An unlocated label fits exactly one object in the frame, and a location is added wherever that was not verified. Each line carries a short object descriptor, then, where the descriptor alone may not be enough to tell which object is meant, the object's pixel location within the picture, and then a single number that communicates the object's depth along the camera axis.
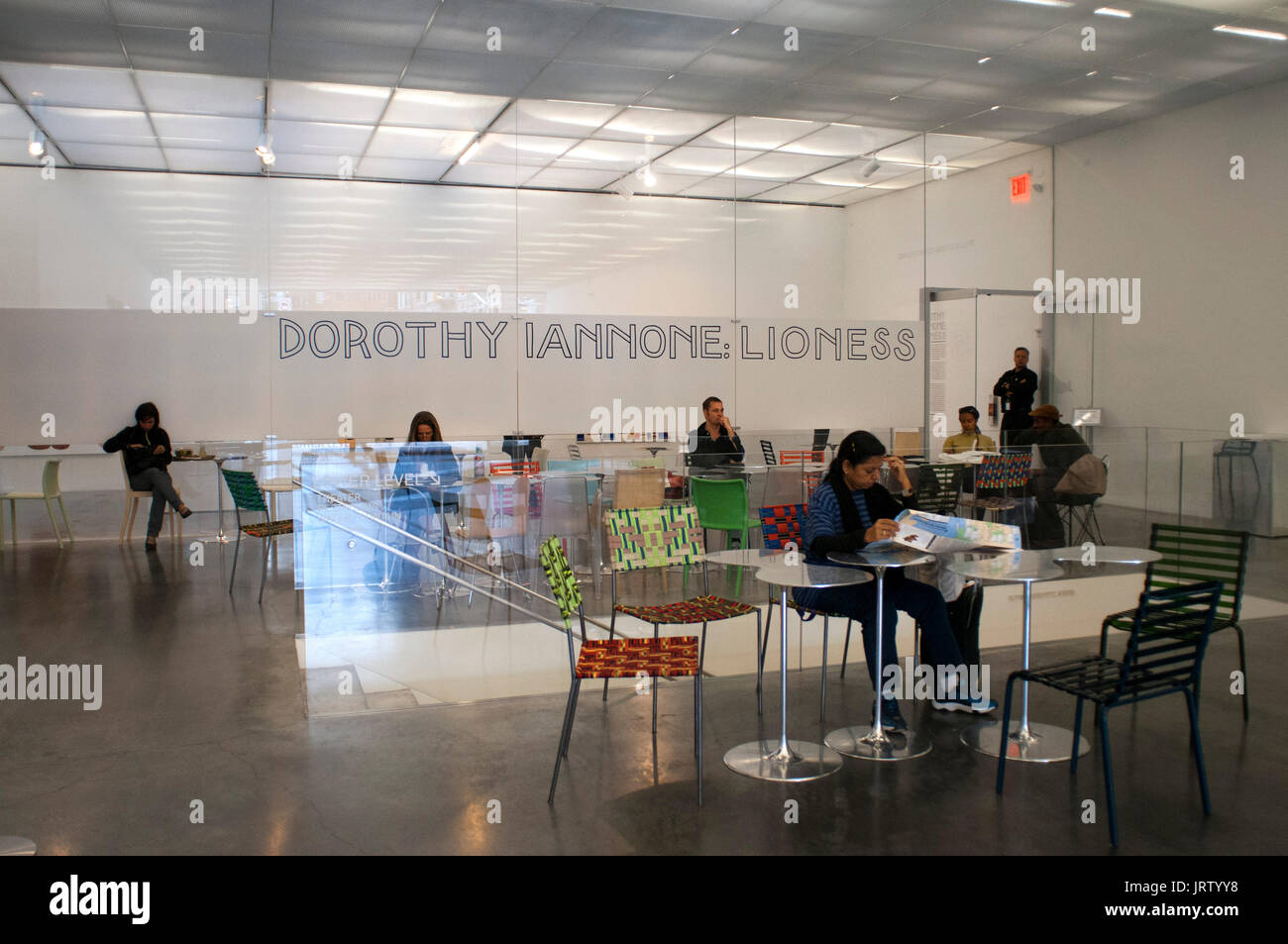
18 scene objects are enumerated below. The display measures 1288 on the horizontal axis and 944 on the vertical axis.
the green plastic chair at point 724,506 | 6.72
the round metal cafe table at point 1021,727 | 3.65
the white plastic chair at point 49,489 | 8.95
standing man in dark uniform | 11.41
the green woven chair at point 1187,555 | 4.18
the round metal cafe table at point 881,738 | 3.79
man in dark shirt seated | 7.89
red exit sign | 11.84
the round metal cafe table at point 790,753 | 3.65
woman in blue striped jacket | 4.06
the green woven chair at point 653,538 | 4.81
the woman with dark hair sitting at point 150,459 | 9.21
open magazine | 3.89
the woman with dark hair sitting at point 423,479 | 5.01
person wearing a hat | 7.61
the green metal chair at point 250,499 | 6.76
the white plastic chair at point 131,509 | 9.43
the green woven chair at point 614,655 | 3.41
